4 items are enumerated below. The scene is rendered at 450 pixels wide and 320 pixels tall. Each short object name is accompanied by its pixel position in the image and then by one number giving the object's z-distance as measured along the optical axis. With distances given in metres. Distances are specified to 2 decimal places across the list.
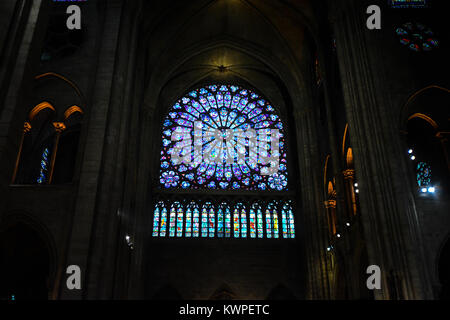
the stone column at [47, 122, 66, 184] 13.50
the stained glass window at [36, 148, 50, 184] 16.48
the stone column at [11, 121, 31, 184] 13.55
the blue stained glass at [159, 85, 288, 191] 22.30
